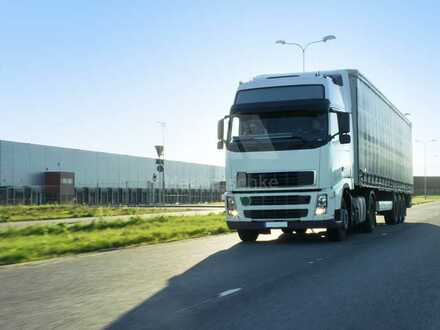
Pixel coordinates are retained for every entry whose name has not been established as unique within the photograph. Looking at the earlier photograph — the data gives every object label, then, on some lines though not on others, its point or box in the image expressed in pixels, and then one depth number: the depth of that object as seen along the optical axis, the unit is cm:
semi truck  1443
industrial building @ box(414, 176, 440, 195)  14438
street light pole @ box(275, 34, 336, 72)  3537
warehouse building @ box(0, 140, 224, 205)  5741
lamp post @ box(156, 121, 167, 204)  5356
